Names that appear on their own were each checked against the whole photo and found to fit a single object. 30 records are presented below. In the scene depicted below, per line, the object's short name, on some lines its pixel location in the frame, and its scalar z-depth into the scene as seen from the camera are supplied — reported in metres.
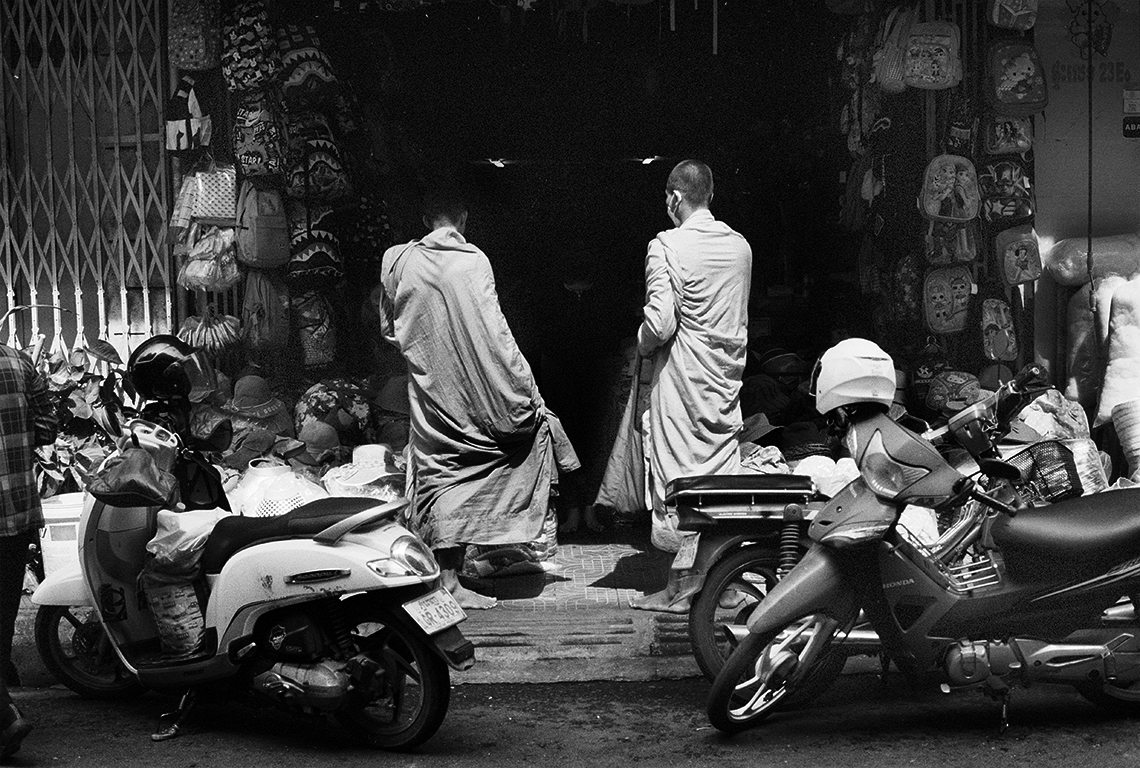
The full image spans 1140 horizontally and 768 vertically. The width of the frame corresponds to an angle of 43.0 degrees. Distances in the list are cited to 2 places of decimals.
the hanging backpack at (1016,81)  7.59
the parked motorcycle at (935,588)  4.86
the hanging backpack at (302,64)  7.92
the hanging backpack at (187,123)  7.77
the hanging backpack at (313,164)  8.04
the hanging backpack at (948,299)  7.71
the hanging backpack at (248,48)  7.74
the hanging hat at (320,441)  7.80
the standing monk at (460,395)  6.64
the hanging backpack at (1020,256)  7.65
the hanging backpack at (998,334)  7.70
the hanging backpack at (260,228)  7.85
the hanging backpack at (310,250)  8.09
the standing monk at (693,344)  6.54
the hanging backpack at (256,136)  7.80
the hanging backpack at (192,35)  7.70
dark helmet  5.16
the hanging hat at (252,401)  7.83
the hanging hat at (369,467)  7.44
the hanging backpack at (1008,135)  7.67
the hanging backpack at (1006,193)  7.69
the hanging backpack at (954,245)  7.71
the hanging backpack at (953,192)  7.62
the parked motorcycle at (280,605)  4.79
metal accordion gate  7.91
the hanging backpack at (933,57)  7.52
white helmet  4.98
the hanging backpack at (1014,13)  7.58
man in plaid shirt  4.81
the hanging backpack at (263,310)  8.01
